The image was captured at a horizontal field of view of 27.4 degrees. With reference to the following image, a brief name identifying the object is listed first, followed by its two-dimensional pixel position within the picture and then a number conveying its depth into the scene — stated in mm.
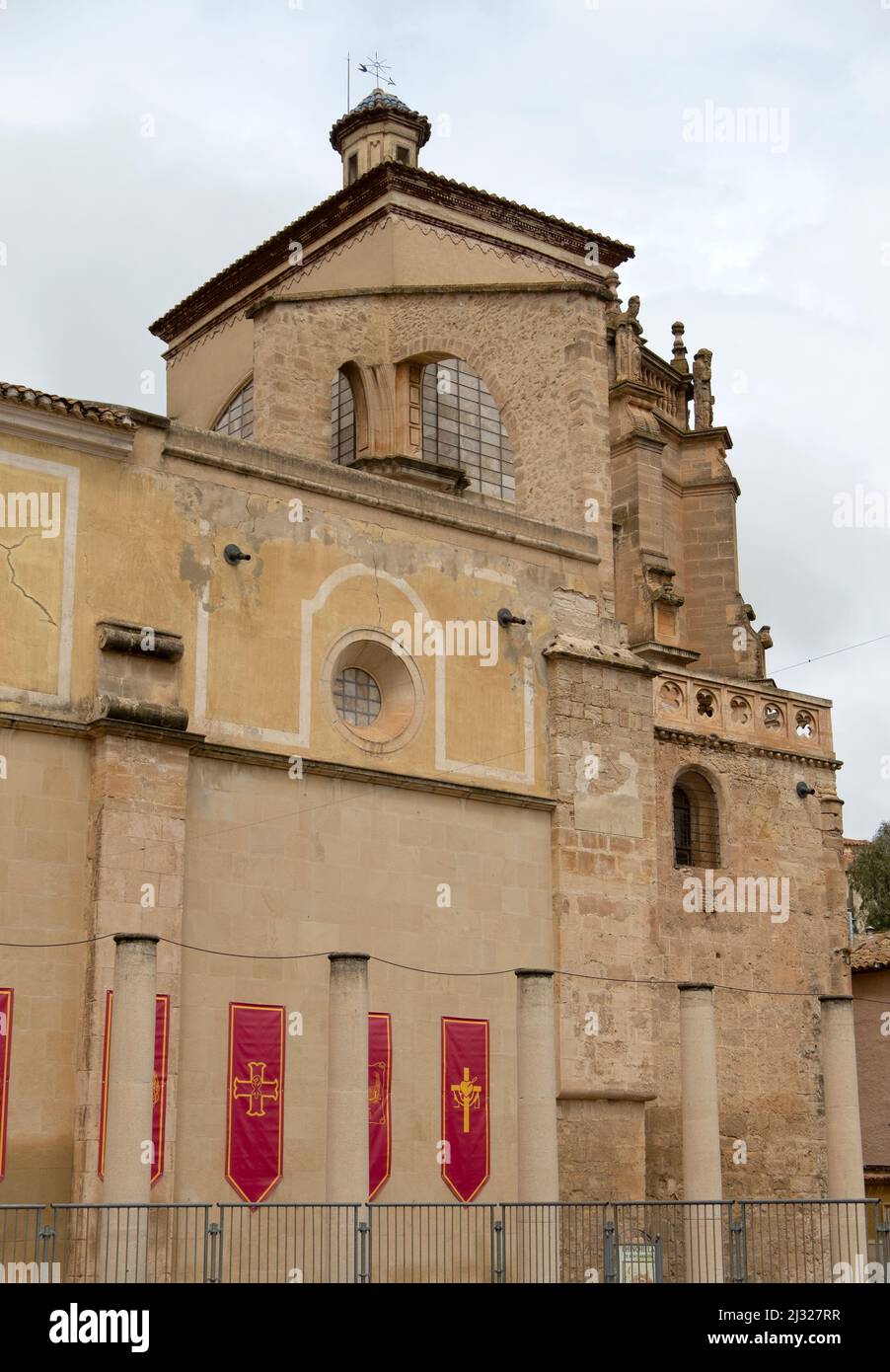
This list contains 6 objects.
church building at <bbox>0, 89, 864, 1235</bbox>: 20172
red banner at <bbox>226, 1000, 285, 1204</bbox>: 20812
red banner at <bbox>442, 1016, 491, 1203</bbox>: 22703
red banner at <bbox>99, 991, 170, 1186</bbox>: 19672
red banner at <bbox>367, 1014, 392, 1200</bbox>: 21875
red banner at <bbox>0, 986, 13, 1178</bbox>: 19250
